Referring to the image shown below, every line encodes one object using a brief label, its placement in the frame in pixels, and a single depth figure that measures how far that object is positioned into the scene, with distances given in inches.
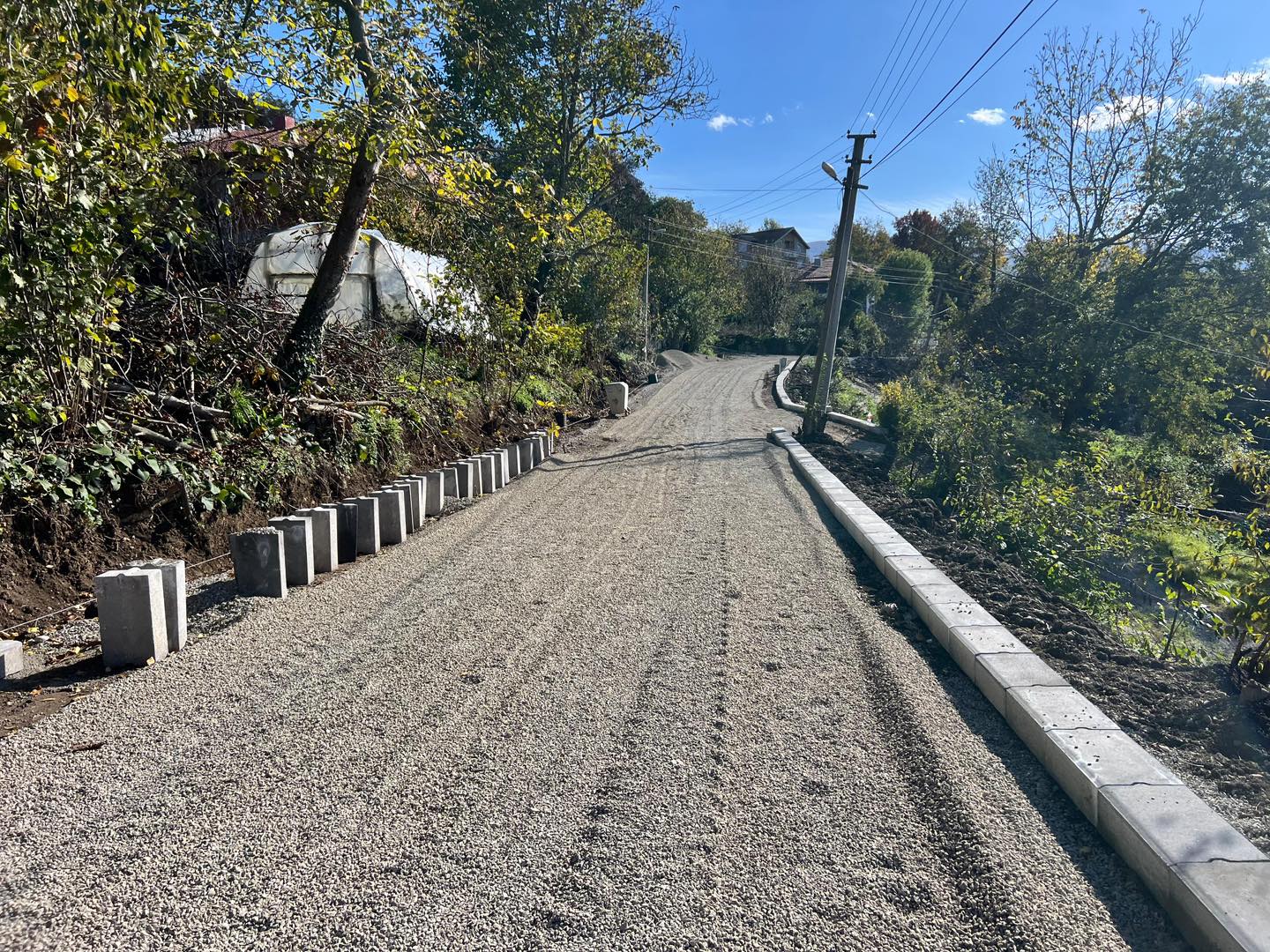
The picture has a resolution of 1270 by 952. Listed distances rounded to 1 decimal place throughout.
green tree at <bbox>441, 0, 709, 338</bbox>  582.2
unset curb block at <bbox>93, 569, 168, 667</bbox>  142.6
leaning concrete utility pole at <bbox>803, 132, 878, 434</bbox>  554.3
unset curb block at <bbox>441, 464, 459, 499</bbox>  315.6
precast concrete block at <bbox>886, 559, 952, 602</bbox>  200.7
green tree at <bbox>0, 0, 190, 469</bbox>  135.7
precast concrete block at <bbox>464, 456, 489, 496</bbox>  334.2
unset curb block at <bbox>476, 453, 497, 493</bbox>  347.6
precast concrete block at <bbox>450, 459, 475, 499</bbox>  320.8
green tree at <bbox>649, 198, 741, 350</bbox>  1589.6
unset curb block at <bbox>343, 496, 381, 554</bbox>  230.1
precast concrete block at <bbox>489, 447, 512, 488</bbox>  362.3
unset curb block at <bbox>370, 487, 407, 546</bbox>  244.7
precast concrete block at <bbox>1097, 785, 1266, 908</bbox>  89.6
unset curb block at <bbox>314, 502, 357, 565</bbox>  222.7
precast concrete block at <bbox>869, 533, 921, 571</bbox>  230.7
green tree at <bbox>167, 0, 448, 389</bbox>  224.1
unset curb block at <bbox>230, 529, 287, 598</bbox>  184.9
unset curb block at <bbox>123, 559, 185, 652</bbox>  152.1
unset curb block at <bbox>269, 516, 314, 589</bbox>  195.0
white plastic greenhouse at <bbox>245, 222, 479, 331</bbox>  366.6
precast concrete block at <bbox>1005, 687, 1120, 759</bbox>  122.3
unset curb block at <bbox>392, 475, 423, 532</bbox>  265.9
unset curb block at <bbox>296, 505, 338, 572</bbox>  209.6
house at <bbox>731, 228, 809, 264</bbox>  2616.9
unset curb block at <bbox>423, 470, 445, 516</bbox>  291.9
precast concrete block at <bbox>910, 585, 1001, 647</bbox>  171.8
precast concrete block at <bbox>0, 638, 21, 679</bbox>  136.8
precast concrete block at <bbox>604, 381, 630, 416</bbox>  724.7
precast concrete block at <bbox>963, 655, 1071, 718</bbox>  138.2
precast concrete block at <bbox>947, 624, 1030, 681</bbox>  154.0
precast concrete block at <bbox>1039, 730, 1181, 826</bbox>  106.2
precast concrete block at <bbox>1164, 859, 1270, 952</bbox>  77.3
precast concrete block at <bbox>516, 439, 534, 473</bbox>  410.0
